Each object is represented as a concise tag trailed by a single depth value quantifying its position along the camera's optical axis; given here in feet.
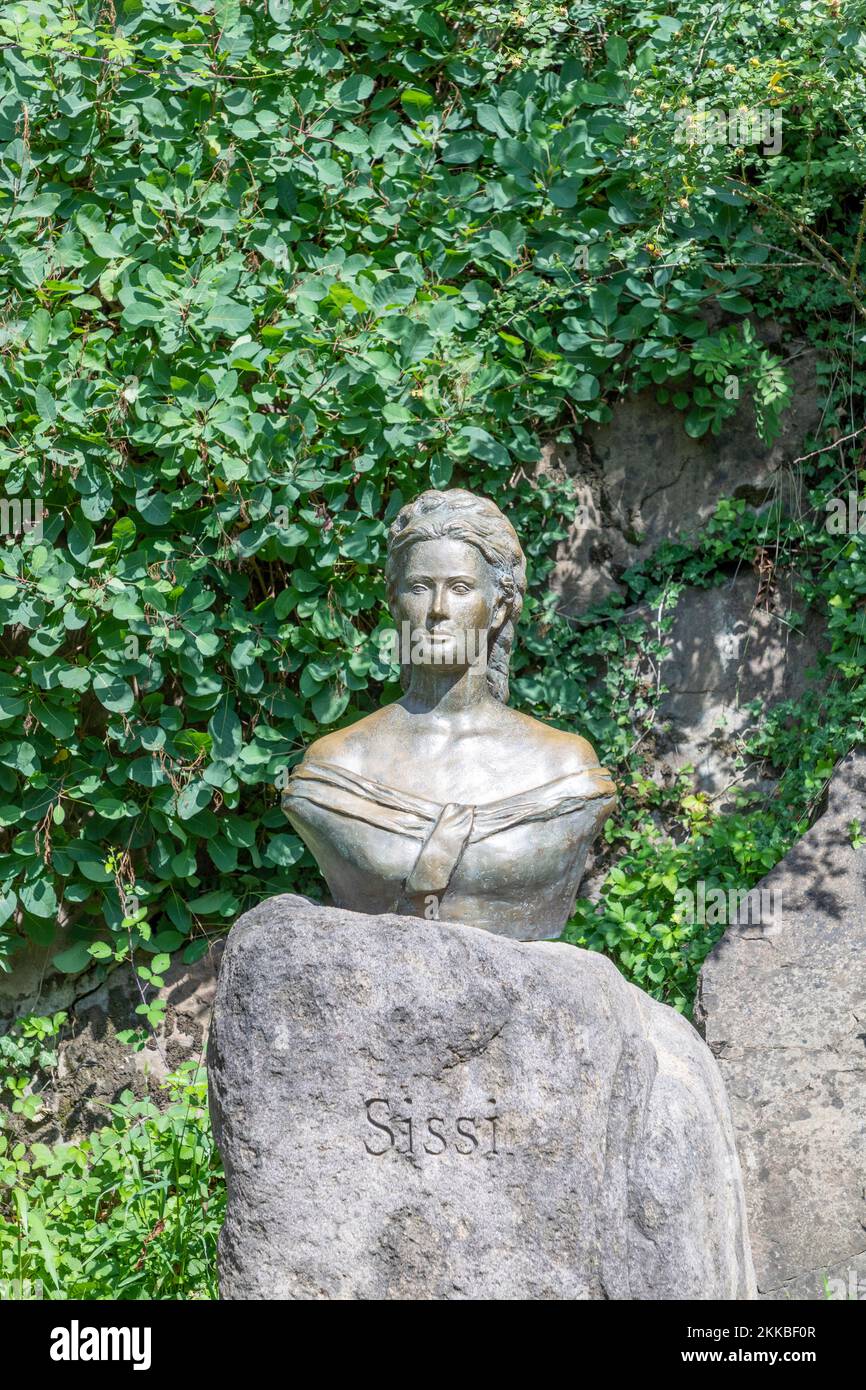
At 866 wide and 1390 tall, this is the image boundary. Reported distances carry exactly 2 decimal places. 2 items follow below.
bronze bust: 12.71
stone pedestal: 10.87
